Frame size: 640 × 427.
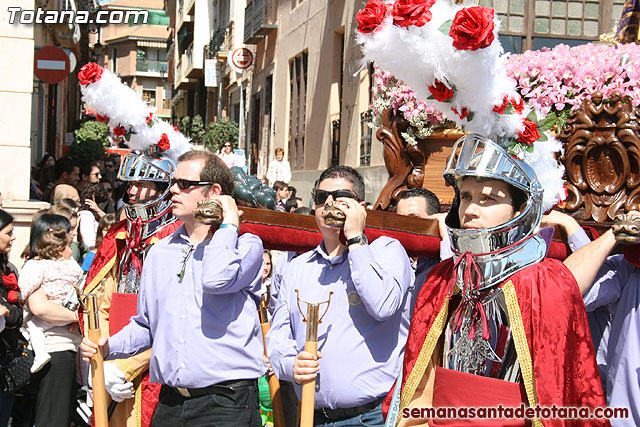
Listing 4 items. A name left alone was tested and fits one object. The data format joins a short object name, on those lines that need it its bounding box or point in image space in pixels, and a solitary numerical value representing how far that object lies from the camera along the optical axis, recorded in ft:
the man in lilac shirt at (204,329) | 11.98
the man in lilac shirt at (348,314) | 11.46
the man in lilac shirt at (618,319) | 11.84
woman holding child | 18.89
